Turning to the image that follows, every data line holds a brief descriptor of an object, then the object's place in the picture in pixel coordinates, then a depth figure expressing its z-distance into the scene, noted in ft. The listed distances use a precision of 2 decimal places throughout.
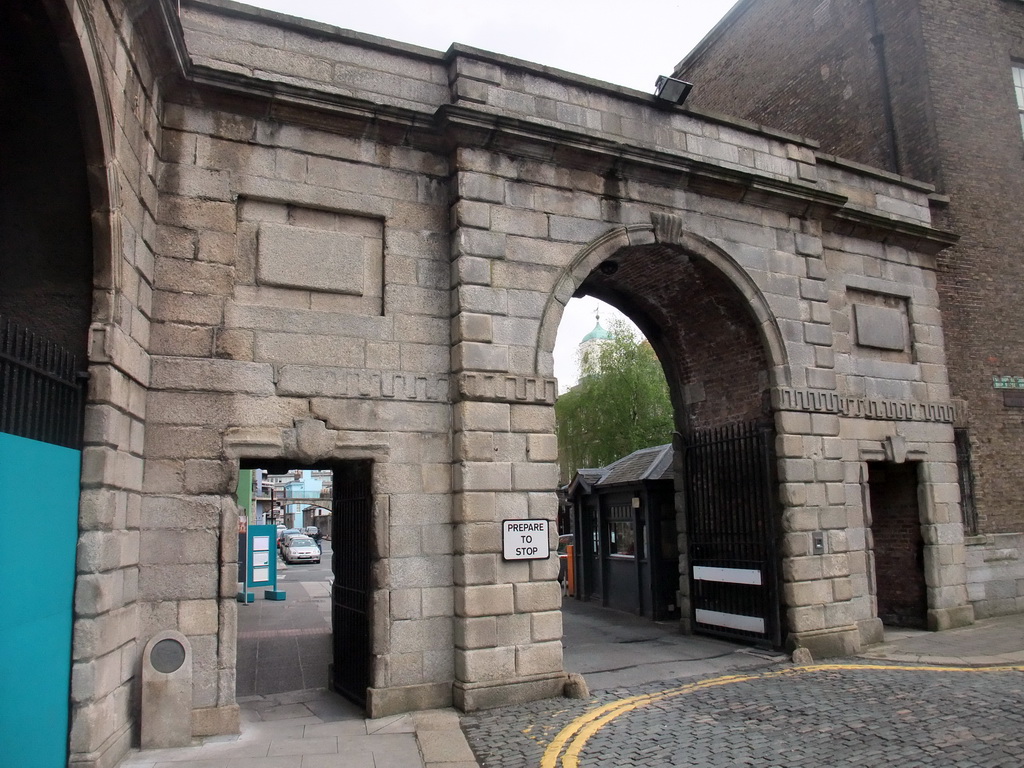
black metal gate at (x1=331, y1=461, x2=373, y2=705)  25.05
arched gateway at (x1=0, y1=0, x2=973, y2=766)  20.40
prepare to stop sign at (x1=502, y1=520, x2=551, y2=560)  25.07
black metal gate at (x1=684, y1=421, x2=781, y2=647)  31.65
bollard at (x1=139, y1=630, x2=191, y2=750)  19.94
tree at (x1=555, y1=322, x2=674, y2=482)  110.52
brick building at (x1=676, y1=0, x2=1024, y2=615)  40.01
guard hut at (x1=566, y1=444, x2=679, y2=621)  41.96
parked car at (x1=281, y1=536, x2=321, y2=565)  123.65
